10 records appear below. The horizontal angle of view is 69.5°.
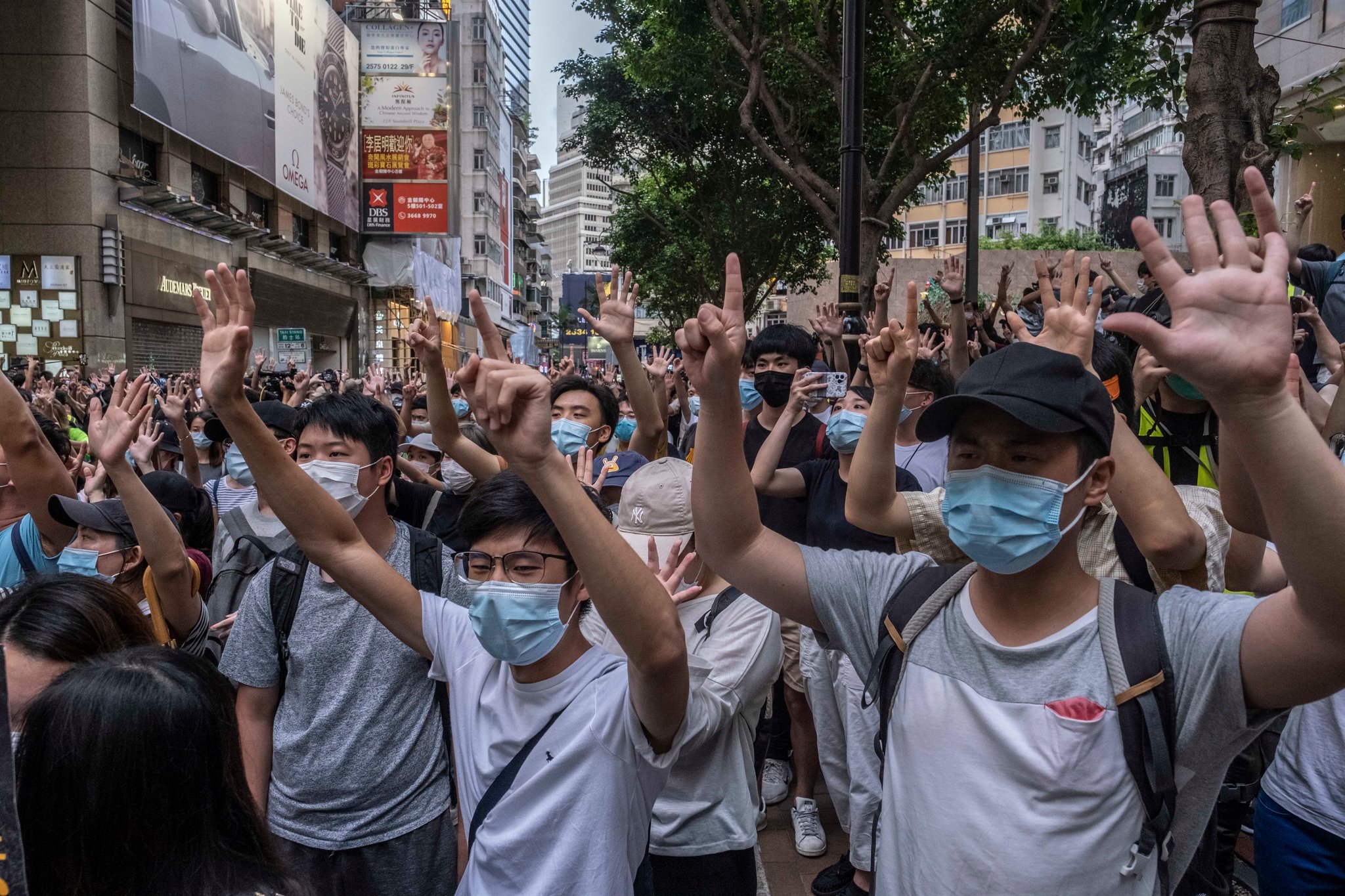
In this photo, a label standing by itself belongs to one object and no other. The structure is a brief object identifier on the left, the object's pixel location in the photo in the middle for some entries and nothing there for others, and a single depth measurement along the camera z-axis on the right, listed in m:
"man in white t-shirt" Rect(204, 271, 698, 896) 1.74
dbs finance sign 31.64
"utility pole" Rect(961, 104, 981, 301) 11.88
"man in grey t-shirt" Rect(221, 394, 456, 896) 2.48
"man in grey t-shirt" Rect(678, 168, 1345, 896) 1.30
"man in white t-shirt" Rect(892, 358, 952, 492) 4.25
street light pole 6.25
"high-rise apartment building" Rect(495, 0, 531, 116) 142.75
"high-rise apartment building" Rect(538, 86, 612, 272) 153.12
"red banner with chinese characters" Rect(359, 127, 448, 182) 31.58
